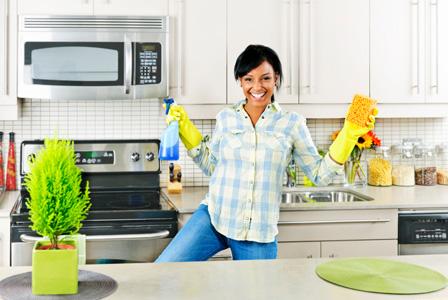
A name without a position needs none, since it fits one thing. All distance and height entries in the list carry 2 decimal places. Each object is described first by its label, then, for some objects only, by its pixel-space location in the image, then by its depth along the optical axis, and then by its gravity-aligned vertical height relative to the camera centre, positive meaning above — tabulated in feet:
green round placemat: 5.04 -1.13
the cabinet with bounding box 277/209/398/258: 9.93 -1.41
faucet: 12.00 -0.59
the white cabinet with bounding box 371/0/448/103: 11.50 +1.84
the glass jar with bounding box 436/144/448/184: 12.88 -0.20
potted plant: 4.71 -0.51
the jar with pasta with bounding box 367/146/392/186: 12.21 -0.49
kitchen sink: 11.76 -0.96
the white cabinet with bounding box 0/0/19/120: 10.46 +1.50
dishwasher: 10.11 -1.39
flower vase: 12.16 -0.53
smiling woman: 8.41 -0.31
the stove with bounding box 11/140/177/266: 9.48 -1.01
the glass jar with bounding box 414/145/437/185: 12.41 -0.37
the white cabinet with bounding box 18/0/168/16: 10.57 +2.44
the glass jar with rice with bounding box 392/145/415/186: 12.25 -0.36
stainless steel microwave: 10.50 +1.54
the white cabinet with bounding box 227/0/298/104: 11.05 +2.12
